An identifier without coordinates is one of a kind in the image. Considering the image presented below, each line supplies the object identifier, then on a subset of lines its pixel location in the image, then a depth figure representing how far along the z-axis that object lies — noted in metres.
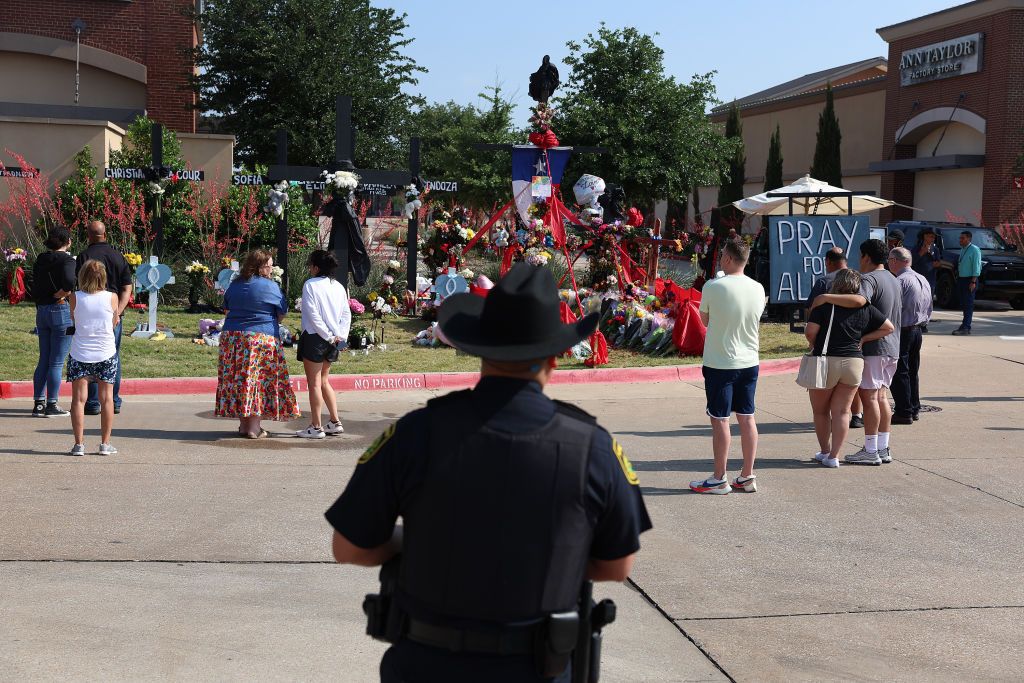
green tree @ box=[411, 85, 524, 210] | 46.59
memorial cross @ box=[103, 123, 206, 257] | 17.53
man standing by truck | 19.58
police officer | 2.80
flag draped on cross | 17.16
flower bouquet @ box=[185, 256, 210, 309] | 19.75
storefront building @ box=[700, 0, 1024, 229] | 36.06
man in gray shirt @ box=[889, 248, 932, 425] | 11.20
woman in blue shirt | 10.04
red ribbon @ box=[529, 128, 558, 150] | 17.25
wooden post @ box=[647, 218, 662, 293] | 19.00
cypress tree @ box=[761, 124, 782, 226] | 47.56
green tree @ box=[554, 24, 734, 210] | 39.12
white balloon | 18.17
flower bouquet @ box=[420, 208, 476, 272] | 19.41
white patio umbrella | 20.23
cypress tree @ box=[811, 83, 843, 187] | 43.84
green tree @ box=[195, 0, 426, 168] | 33.81
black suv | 25.59
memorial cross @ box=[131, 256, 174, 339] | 16.73
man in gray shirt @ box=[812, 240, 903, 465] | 9.56
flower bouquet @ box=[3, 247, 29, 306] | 19.23
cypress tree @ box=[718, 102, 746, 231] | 50.62
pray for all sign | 18.08
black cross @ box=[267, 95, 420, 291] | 17.20
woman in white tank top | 9.29
